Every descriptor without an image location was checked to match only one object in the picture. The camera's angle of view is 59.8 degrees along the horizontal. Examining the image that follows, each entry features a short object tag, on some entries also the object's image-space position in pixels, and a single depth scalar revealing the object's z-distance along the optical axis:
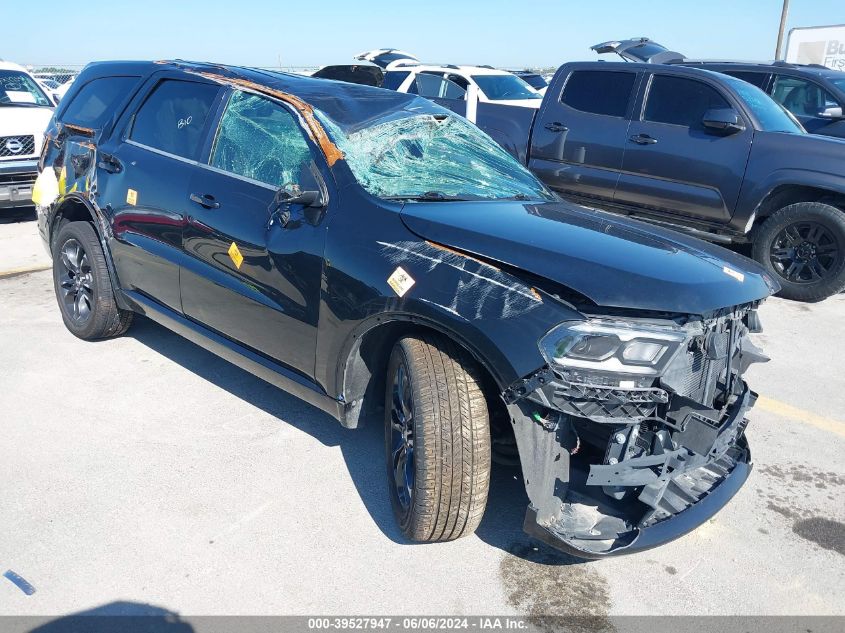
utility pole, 21.38
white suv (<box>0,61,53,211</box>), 8.35
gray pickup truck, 6.28
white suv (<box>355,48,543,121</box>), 12.05
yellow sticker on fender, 2.73
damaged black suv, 2.48
